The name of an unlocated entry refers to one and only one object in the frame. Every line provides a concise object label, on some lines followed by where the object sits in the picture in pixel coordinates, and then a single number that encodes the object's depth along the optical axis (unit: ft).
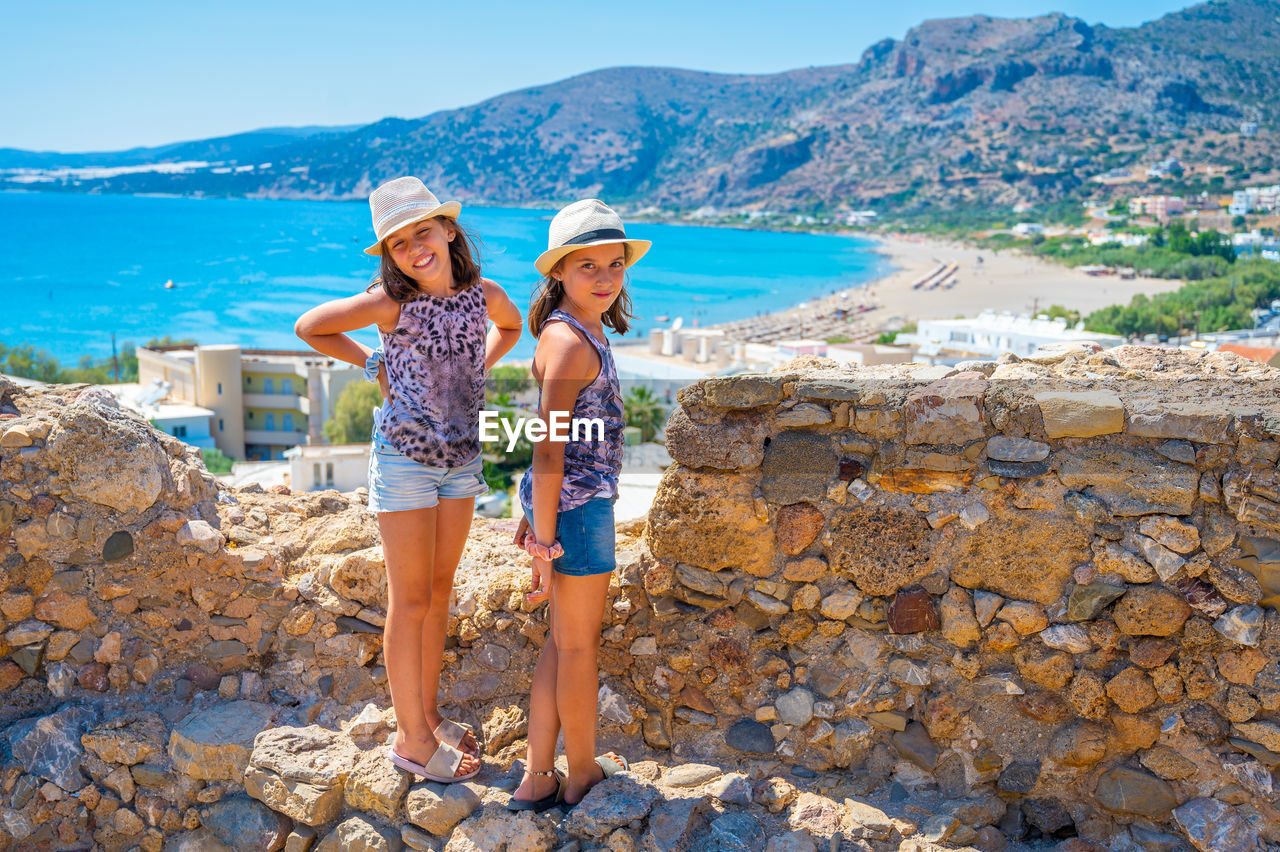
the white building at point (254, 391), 121.08
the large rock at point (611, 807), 9.84
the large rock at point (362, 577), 12.28
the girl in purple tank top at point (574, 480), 9.32
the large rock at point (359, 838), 10.48
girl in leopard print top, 9.89
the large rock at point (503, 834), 9.83
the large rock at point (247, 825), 11.03
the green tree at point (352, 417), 104.53
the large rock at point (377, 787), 10.48
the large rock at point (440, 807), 10.27
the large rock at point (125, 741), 11.44
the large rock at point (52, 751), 11.43
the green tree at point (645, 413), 93.50
